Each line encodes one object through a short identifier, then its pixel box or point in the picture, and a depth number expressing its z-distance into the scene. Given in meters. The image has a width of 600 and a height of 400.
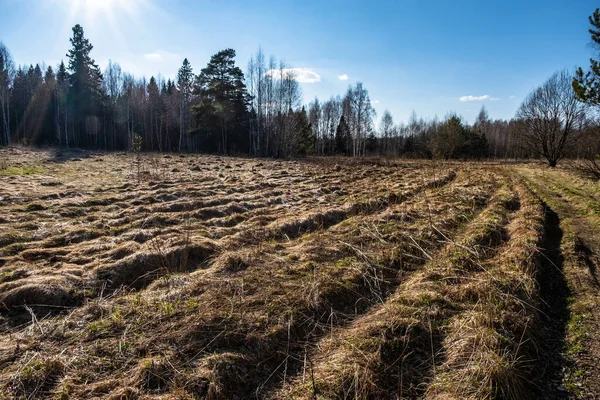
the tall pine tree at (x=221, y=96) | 40.00
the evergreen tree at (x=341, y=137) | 52.78
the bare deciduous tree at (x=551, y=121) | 28.17
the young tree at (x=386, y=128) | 59.84
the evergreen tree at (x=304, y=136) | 40.68
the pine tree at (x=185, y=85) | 44.17
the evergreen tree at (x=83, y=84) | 40.19
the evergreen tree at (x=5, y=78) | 35.06
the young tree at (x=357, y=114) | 45.12
